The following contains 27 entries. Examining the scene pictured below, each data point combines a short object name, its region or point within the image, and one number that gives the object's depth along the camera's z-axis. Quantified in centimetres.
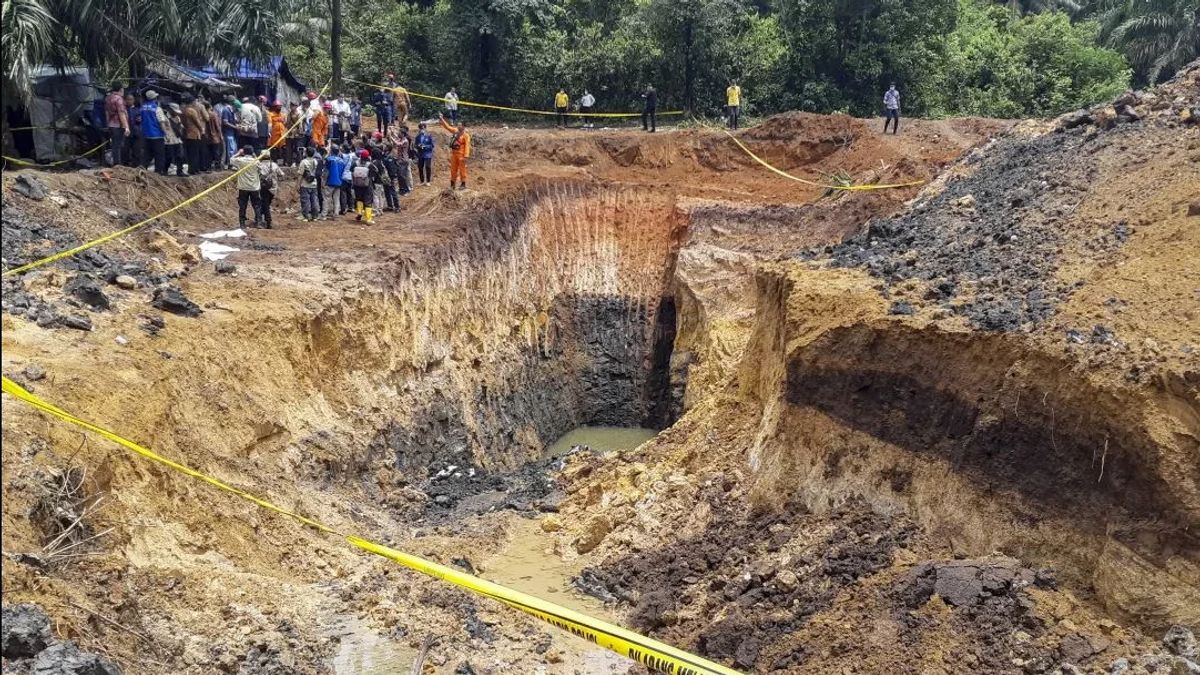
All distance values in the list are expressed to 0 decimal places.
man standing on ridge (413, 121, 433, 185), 2558
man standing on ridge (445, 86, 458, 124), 3137
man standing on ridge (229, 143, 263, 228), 1930
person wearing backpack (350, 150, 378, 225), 2131
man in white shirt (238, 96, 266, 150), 2166
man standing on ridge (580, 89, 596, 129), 3397
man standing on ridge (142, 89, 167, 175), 1907
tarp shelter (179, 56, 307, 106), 2295
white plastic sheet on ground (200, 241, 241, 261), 1727
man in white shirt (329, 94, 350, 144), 2492
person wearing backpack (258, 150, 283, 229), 1988
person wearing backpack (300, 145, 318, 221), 2097
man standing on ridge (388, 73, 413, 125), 2962
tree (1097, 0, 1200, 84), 3114
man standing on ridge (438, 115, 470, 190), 2505
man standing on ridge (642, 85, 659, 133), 3139
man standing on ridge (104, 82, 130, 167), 1845
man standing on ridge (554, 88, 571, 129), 3358
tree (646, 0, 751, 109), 3362
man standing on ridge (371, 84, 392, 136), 2827
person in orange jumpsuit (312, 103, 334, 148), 2350
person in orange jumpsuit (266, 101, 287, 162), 2339
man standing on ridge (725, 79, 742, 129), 3122
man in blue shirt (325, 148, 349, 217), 2152
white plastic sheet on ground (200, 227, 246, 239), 1844
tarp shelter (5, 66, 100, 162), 1905
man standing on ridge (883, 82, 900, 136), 2844
